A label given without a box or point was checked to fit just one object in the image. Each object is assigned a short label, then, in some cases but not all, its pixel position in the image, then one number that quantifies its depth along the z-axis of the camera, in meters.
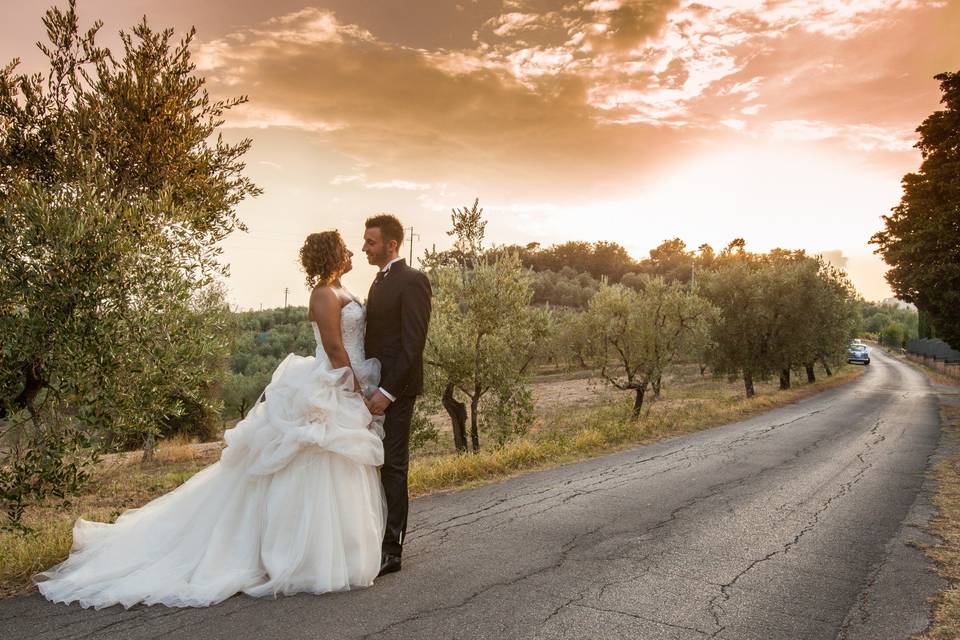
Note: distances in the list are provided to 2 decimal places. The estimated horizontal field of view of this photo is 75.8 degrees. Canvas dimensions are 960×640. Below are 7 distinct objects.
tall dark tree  23.70
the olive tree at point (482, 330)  15.52
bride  4.41
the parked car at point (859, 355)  62.06
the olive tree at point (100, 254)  4.95
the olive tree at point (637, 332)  23.66
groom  5.01
